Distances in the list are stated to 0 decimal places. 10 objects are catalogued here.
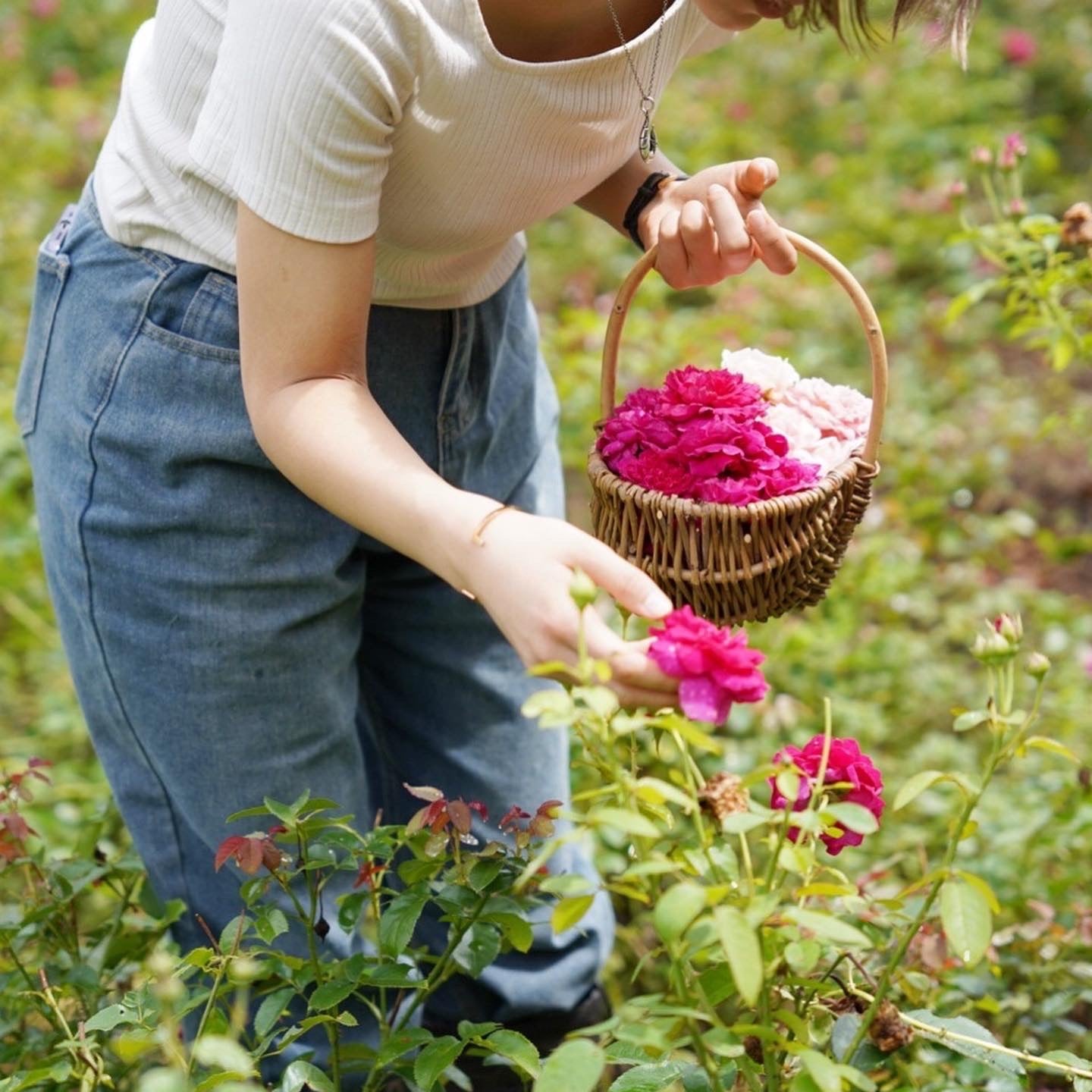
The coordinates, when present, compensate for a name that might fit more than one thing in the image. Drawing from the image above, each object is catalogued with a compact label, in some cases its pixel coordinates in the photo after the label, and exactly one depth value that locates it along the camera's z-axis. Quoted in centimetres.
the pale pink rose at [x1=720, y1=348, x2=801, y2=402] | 278
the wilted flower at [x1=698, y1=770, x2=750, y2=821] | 249
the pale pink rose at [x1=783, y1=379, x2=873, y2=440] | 275
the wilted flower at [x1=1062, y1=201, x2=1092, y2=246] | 306
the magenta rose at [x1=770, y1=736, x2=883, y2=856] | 248
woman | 252
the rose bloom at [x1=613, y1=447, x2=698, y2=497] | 263
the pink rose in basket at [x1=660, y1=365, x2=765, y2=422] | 268
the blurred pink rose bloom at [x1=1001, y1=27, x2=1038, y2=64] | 824
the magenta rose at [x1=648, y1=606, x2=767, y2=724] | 235
